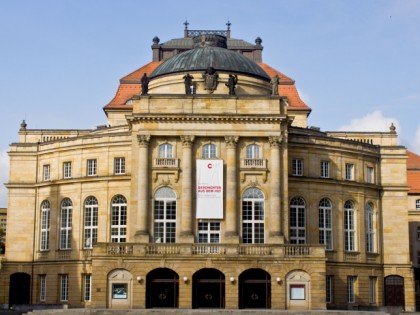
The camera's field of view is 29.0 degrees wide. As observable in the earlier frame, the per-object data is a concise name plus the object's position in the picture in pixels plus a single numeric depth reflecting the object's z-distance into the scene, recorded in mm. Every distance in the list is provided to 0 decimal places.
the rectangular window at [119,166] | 74438
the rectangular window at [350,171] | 76125
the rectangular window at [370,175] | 77750
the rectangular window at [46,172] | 79000
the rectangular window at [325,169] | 74500
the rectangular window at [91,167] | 75625
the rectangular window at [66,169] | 77188
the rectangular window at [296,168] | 73125
